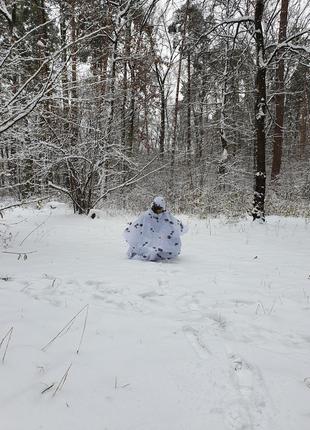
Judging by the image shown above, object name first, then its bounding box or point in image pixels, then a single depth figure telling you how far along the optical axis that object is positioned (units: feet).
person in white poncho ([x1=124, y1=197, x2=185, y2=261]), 18.58
